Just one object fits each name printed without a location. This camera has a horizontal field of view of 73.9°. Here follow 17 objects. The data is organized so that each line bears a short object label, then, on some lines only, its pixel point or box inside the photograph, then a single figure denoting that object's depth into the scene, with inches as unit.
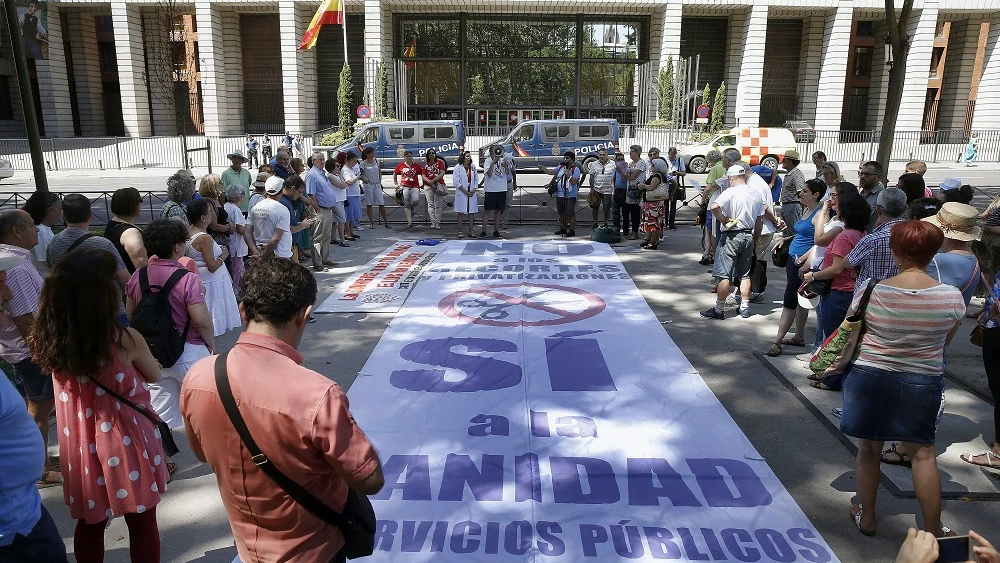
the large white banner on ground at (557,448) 159.2
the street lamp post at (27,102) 318.7
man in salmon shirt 85.1
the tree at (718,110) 1535.4
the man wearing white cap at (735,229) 324.2
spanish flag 1251.2
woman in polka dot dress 121.1
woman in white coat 553.3
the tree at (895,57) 486.0
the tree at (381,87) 1438.2
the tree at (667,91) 1466.5
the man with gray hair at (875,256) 194.4
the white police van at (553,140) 1096.3
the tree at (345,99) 1382.9
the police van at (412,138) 1079.6
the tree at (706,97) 1504.7
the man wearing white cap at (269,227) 319.6
